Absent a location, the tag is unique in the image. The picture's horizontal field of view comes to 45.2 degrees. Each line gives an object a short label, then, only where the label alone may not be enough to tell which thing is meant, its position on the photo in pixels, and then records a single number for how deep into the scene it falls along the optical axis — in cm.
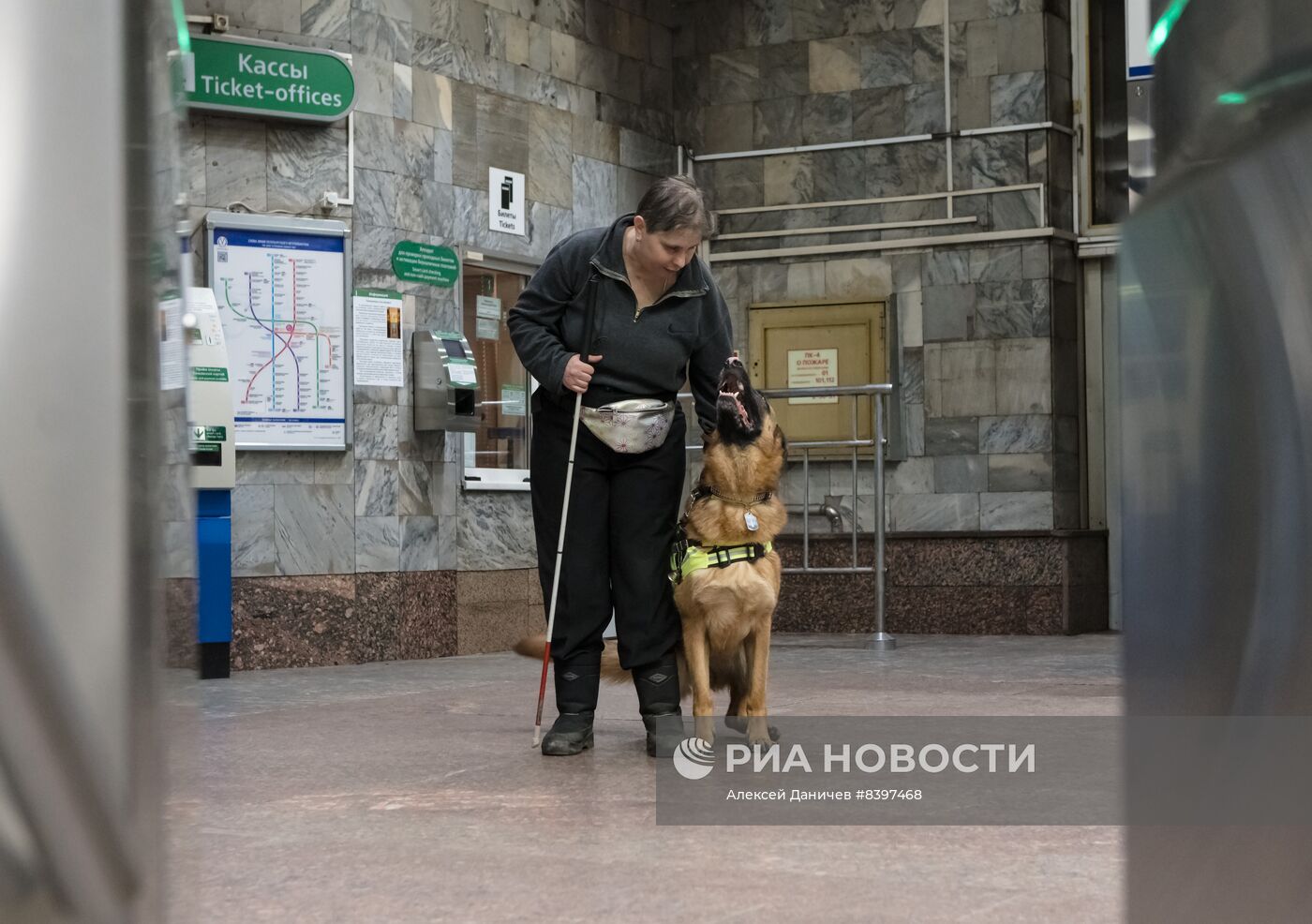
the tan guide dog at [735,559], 434
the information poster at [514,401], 985
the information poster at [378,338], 873
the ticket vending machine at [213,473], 721
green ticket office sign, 823
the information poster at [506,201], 970
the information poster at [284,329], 829
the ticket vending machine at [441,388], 892
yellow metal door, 1081
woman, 462
